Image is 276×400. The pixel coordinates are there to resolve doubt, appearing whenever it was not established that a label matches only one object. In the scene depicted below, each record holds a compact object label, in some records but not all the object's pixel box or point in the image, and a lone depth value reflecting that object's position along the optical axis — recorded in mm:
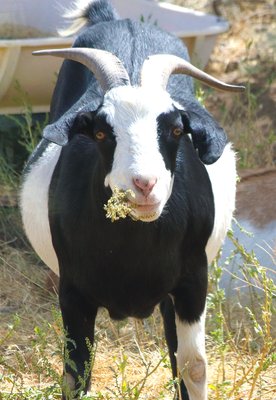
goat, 7352
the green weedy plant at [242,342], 8312
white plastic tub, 13850
